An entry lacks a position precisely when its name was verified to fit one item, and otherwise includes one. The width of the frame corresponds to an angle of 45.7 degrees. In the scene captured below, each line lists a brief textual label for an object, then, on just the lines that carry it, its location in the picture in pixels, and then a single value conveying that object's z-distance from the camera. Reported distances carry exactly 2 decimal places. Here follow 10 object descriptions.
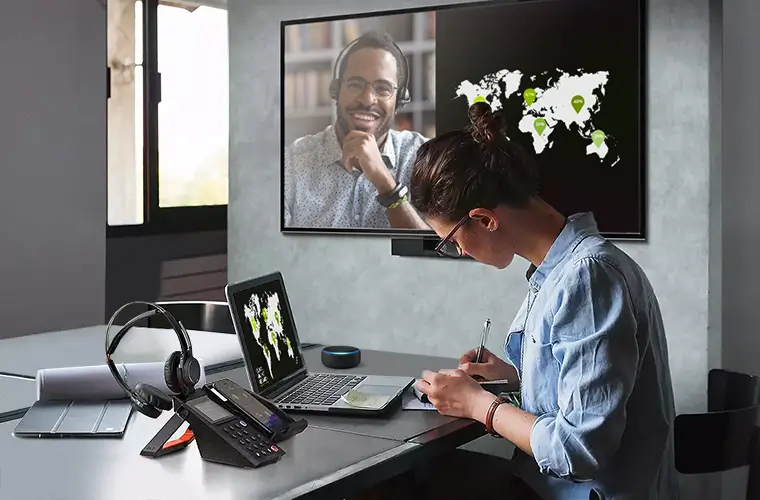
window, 5.12
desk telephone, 1.56
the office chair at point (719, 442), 1.72
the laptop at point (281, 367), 1.92
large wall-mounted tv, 3.10
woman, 1.56
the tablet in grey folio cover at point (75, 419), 1.73
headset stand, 1.60
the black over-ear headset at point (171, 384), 1.62
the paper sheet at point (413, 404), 1.94
